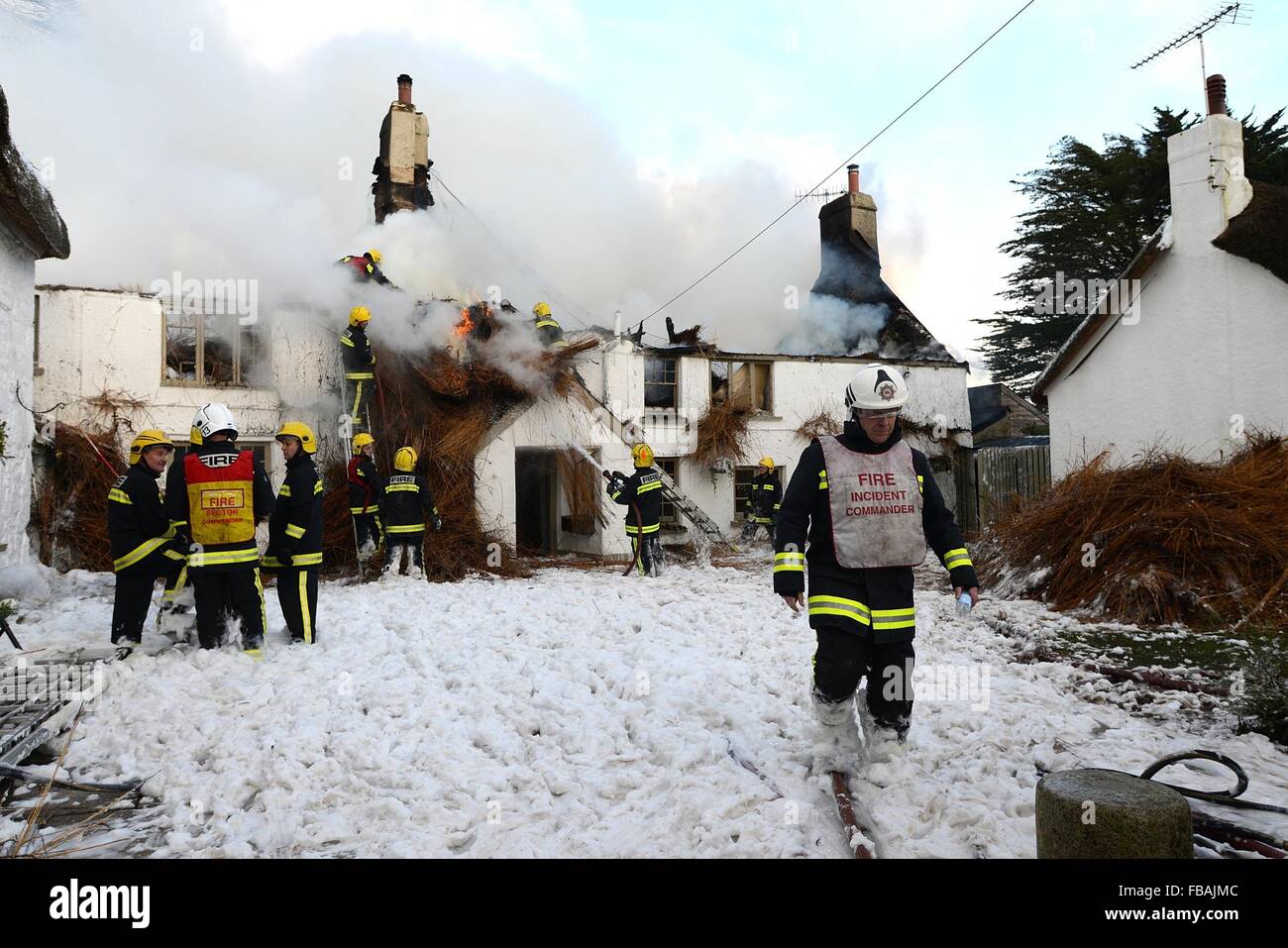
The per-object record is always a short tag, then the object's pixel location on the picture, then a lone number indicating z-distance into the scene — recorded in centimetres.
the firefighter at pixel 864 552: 399
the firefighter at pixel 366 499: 1088
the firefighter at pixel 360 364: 1252
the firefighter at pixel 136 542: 642
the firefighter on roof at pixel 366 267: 1356
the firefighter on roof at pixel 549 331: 1492
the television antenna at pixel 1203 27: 1206
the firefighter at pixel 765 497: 1545
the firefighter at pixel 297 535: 657
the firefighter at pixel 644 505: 1108
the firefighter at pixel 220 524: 598
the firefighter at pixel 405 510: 1048
